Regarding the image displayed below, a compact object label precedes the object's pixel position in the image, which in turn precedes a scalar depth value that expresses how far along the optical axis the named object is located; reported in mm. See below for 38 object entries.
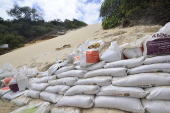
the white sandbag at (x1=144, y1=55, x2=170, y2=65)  1171
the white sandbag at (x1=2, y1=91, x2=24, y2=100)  1939
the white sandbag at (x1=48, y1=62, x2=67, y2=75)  1980
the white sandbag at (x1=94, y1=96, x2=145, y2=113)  1039
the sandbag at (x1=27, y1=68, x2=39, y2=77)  2627
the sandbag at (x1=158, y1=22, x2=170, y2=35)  1203
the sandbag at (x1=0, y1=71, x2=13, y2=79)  2532
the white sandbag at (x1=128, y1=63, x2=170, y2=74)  1128
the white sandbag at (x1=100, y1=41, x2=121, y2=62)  1563
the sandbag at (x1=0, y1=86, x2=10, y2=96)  2116
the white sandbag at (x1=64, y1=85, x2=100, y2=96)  1335
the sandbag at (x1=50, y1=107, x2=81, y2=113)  1274
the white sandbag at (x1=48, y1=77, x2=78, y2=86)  1618
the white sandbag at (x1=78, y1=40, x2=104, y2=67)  1604
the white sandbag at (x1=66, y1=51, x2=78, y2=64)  2115
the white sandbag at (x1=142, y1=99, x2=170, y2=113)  933
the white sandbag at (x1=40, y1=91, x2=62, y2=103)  1544
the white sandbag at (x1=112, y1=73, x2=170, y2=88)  1062
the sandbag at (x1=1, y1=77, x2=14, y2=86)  2131
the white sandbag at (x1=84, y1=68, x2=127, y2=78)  1322
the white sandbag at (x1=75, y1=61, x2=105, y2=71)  1573
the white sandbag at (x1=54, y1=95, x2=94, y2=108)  1245
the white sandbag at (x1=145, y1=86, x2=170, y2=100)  961
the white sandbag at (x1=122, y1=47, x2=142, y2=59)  1511
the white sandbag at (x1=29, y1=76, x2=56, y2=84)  1930
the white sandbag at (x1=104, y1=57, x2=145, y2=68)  1325
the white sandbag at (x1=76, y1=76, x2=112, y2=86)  1354
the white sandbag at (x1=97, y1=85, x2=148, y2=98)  1086
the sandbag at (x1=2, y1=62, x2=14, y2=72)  2643
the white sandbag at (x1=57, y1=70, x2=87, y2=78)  1661
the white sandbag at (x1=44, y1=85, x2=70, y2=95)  1592
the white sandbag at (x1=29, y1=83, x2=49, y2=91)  1843
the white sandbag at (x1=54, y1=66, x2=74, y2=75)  1881
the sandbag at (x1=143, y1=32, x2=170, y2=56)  1182
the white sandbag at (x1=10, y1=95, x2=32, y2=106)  1720
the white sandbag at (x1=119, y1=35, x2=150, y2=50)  1481
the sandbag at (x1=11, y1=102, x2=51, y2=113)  1265
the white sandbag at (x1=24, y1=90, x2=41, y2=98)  1779
